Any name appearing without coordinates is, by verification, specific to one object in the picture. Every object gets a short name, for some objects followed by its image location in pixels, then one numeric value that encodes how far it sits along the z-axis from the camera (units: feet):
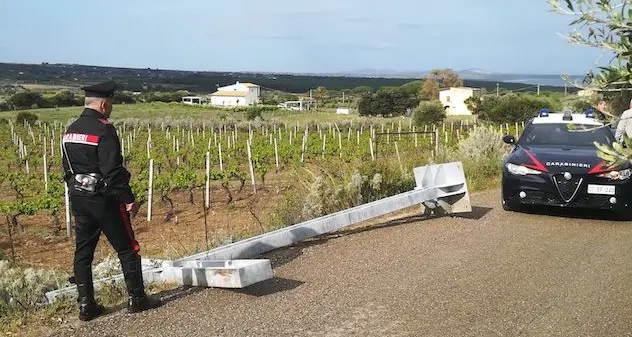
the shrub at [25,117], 220.23
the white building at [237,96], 453.58
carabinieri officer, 17.62
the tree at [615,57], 10.17
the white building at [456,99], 334.46
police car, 31.76
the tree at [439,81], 410.93
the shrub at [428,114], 204.33
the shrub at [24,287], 18.52
